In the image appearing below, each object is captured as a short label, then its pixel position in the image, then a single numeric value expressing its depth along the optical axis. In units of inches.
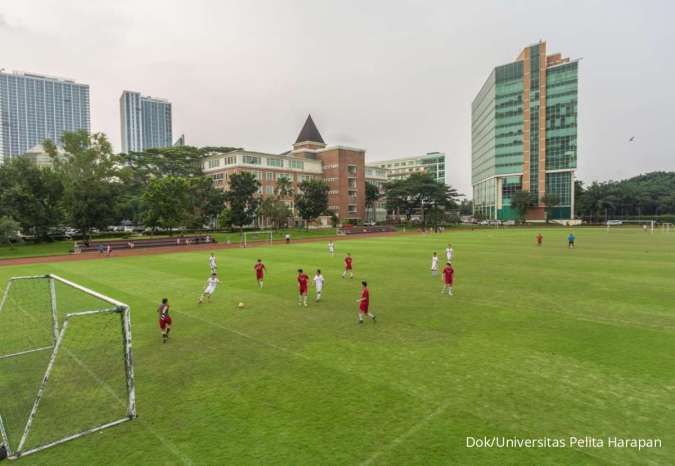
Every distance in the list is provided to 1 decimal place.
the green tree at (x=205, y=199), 2940.5
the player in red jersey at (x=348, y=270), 937.5
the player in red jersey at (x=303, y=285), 657.0
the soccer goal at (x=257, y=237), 2490.2
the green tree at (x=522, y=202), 4483.3
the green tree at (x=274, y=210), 2942.9
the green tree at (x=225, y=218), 2842.0
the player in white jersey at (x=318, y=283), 681.0
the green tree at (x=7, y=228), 1761.8
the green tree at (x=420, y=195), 4153.5
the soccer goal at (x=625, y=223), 4227.4
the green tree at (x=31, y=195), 1937.7
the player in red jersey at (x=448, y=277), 717.4
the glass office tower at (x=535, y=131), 4532.5
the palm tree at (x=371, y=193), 4793.3
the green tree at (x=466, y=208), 7175.2
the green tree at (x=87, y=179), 2071.9
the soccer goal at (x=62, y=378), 292.8
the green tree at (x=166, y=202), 2314.2
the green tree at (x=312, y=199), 3363.7
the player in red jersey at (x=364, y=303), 547.8
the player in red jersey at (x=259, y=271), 823.1
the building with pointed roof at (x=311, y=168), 3821.4
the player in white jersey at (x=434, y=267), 952.9
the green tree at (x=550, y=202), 4475.9
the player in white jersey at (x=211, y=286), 680.4
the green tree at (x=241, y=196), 2950.3
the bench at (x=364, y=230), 3294.8
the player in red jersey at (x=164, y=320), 486.0
